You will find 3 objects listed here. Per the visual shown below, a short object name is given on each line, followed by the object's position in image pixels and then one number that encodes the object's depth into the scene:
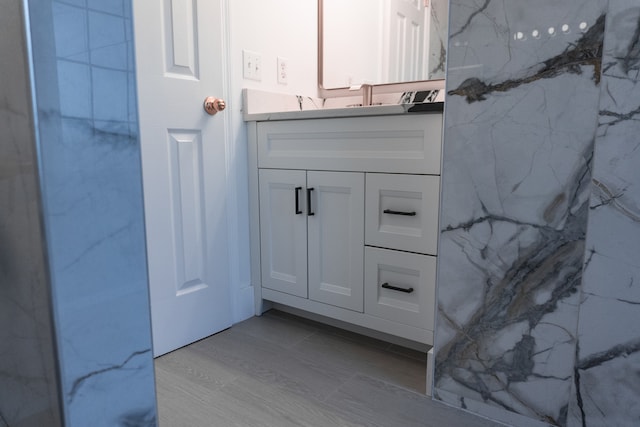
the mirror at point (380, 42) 1.90
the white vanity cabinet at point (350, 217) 1.50
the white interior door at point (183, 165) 1.52
